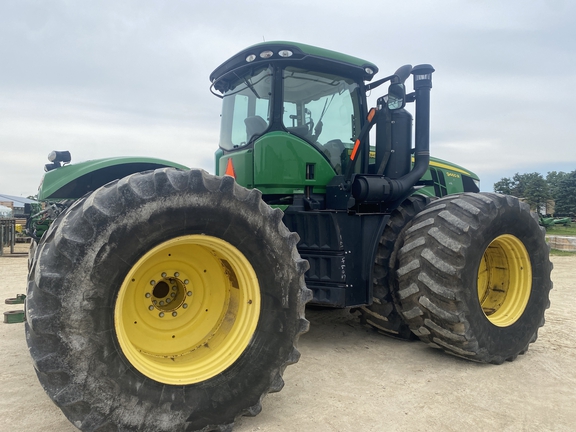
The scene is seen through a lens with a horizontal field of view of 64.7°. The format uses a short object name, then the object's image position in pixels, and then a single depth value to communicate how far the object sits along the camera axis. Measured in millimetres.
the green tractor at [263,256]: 2299
